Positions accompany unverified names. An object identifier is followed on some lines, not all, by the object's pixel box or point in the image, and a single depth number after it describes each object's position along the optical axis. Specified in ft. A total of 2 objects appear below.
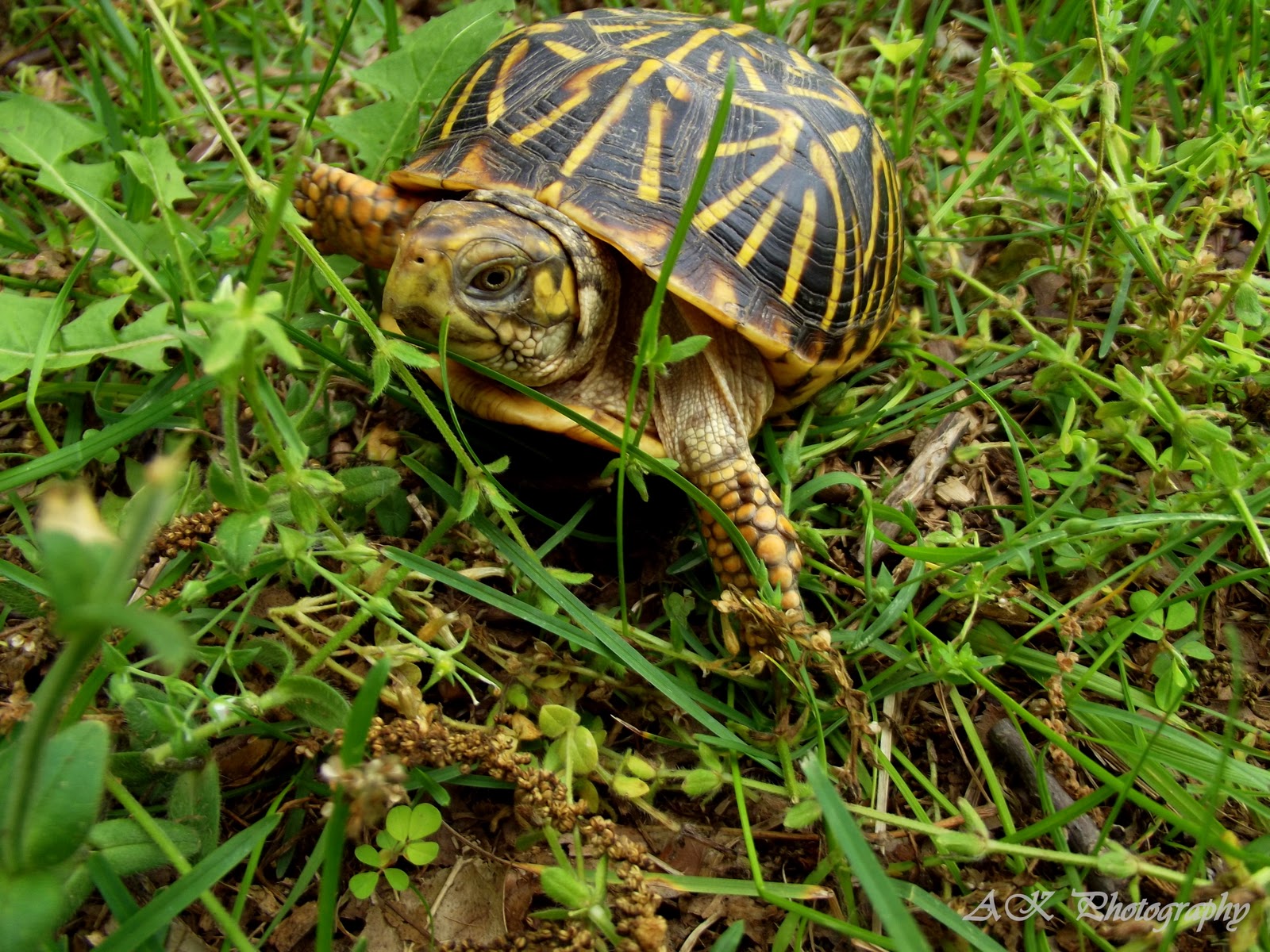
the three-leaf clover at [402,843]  0.49
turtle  0.58
